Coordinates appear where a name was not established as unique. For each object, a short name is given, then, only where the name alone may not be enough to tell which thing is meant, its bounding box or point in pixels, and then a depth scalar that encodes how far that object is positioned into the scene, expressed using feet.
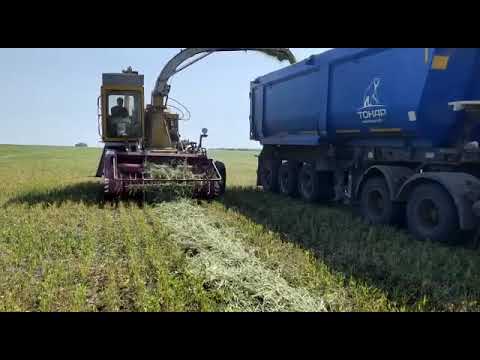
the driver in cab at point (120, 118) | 30.09
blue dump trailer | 16.99
